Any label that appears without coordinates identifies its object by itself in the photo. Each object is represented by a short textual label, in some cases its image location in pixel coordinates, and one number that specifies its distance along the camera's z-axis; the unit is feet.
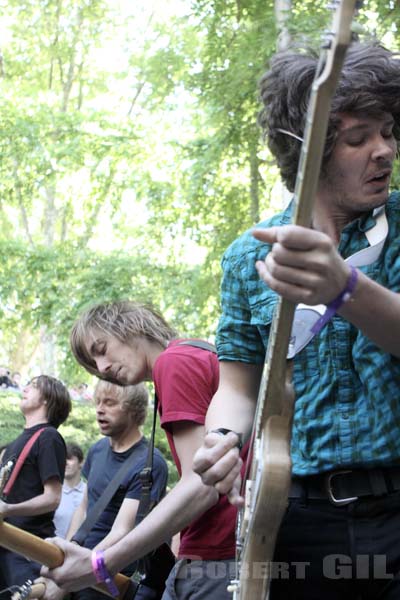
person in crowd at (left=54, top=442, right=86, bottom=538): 24.13
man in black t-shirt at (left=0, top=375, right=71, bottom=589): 18.17
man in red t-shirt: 10.32
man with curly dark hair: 6.97
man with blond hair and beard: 15.00
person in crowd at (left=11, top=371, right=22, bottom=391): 73.77
